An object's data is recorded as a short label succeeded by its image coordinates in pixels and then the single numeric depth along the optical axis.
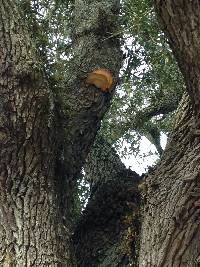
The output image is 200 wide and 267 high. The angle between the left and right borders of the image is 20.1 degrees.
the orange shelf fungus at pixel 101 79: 5.17
